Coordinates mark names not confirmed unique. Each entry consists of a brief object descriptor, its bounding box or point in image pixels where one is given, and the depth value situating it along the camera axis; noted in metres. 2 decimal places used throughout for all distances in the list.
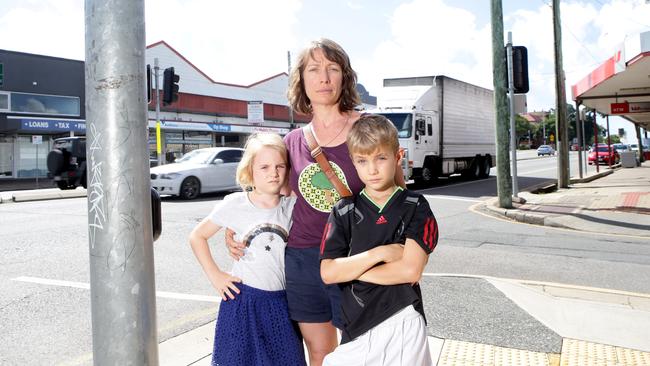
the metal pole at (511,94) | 12.31
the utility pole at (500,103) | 11.90
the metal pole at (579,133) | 22.11
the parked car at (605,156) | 37.62
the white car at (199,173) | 14.17
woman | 2.32
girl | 2.35
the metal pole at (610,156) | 36.24
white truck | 17.11
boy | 1.97
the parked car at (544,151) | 66.38
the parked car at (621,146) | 56.38
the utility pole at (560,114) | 17.50
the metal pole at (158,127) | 20.55
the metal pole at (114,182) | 1.86
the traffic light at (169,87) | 13.23
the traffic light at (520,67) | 12.28
